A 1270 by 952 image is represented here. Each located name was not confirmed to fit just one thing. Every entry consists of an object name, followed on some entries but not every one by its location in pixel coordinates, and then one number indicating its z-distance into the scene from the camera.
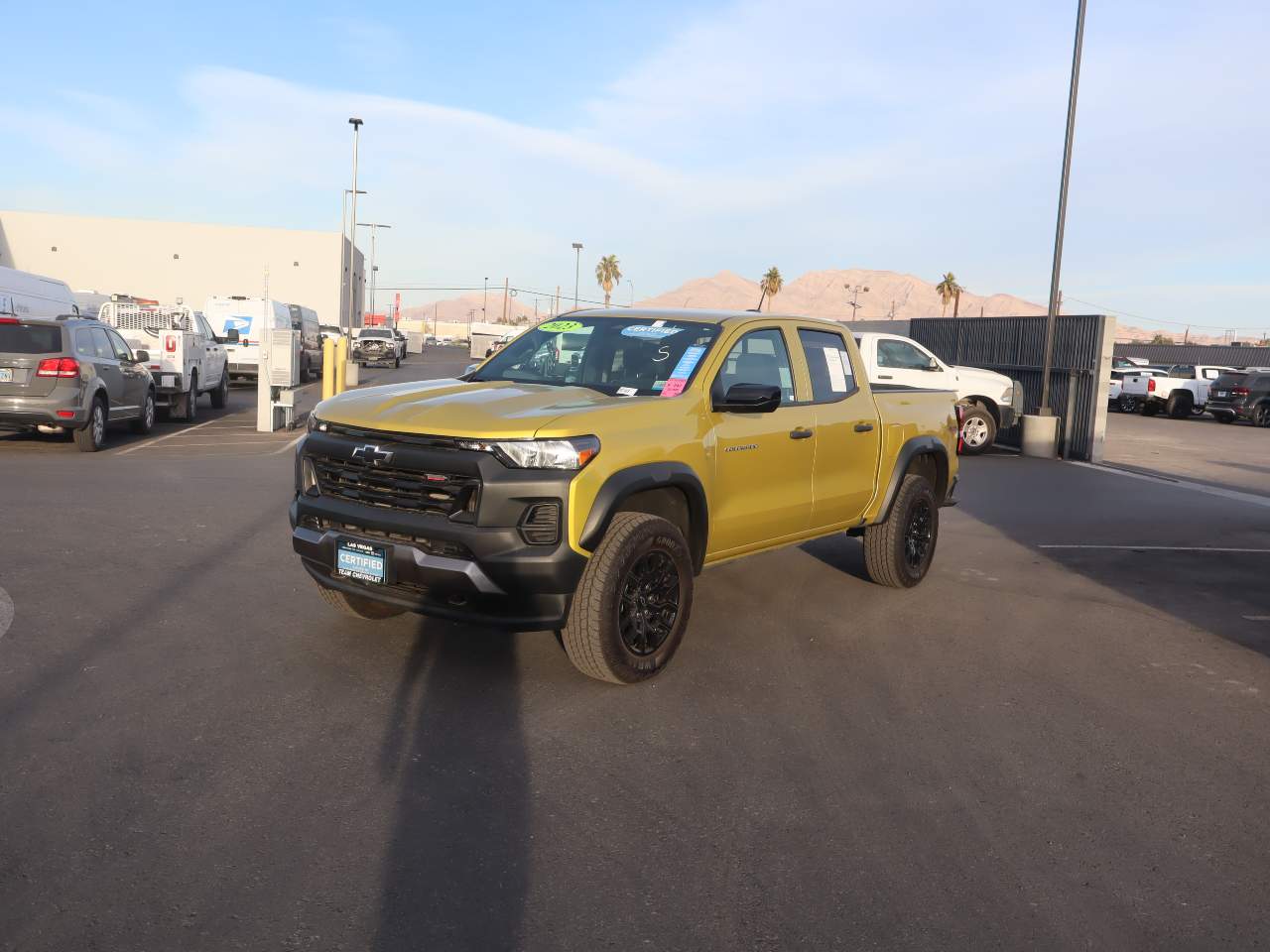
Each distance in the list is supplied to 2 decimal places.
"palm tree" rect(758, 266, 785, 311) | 84.19
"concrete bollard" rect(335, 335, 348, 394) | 18.81
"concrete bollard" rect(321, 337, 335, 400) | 18.52
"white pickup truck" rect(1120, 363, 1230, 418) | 31.78
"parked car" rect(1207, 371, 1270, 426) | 29.36
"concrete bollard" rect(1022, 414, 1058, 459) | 18.95
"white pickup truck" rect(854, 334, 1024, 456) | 18.19
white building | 69.44
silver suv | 13.42
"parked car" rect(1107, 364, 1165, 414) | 33.47
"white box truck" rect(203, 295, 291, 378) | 27.91
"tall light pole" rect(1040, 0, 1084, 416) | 19.08
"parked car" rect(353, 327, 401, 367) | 48.06
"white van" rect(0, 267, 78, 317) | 21.28
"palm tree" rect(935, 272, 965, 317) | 88.50
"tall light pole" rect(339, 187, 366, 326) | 69.25
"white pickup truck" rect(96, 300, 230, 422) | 18.20
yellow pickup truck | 5.08
